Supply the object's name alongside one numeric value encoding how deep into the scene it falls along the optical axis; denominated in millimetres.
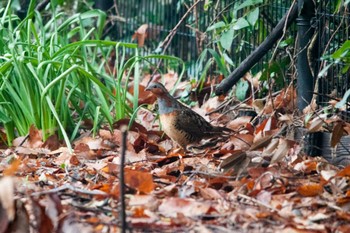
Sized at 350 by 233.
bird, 12102
